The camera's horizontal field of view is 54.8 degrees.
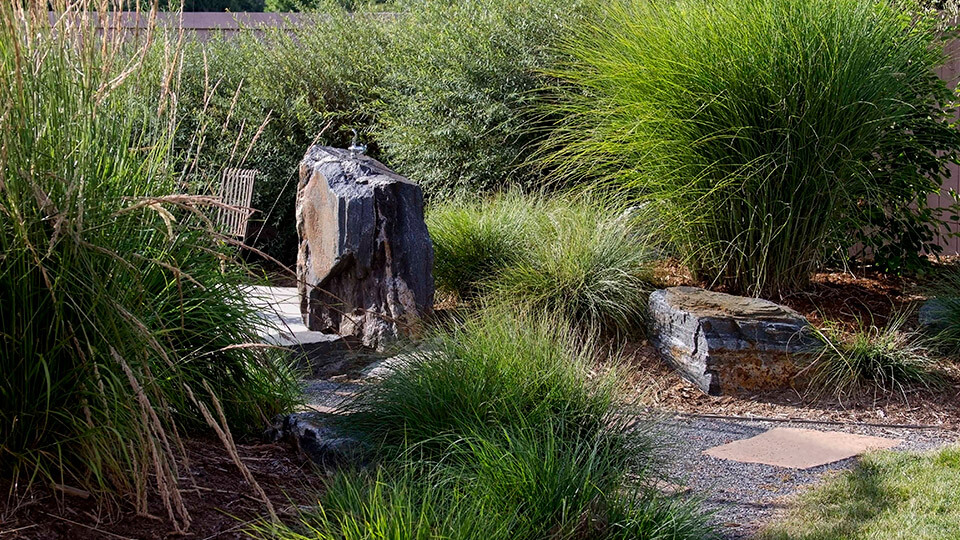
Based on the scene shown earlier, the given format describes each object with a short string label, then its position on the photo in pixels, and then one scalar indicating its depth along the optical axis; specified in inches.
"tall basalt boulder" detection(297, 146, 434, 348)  221.3
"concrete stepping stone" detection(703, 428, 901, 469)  151.6
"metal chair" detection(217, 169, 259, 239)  273.4
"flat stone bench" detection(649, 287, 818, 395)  193.6
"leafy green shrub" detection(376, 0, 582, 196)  313.0
